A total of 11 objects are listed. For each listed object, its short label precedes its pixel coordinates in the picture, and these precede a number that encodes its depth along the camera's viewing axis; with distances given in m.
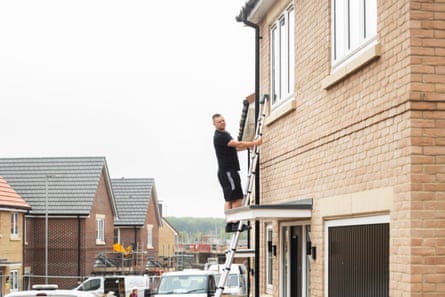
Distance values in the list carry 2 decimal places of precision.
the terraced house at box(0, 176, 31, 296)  44.62
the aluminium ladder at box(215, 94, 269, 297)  11.90
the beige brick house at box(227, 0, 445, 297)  7.71
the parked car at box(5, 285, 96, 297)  13.22
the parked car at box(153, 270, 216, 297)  23.94
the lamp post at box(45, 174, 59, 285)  50.24
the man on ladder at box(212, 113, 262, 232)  12.98
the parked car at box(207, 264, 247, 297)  27.48
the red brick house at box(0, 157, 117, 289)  52.59
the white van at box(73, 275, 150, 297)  43.59
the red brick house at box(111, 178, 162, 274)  63.44
